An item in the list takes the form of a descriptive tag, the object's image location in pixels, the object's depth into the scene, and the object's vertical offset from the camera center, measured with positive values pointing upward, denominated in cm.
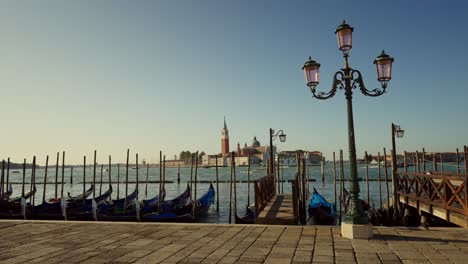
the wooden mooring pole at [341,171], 2002 -61
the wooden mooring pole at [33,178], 2458 -103
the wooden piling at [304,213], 1602 -251
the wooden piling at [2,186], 2397 -151
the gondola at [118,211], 1754 -258
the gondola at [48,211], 1828 -255
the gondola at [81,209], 1822 -255
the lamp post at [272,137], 1784 +131
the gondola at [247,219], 1466 -246
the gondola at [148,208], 1842 -248
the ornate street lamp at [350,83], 656 +163
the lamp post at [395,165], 1507 -17
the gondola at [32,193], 2395 -205
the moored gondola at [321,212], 1588 -242
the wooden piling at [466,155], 1783 +30
